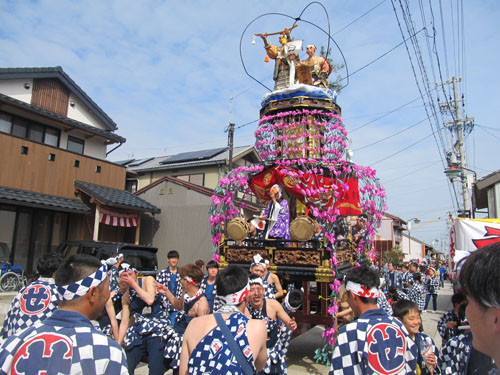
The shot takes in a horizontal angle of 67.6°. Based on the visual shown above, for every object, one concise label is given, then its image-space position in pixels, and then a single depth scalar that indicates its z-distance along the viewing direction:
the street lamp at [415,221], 30.64
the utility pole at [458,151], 18.01
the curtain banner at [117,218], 16.23
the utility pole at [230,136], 19.77
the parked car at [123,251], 11.24
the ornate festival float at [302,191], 7.40
